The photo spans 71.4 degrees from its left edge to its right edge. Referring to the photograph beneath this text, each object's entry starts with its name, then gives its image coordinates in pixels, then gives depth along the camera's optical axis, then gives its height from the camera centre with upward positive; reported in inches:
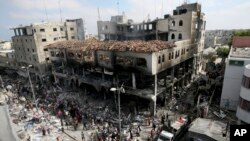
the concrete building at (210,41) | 3351.9 -111.5
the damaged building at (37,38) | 1626.5 +35.2
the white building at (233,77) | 889.8 -217.8
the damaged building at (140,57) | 956.6 -120.7
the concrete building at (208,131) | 644.1 -363.5
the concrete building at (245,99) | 739.4 -278.2
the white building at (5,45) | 2984.7 -31.8
